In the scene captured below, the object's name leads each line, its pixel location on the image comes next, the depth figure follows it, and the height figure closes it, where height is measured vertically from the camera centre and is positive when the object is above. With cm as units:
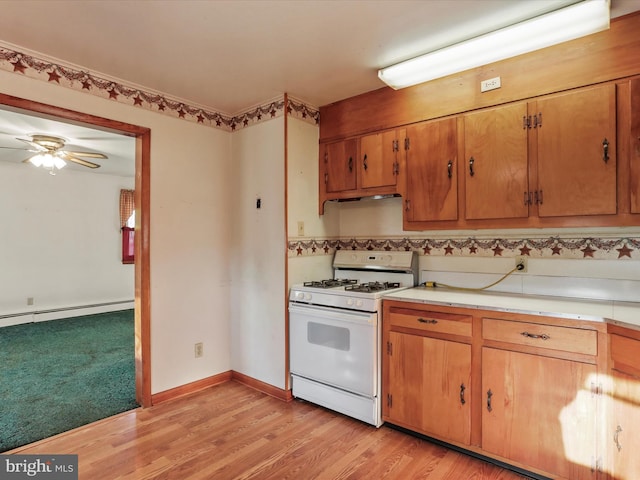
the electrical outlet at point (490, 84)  214 +95
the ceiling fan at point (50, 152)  385 +101
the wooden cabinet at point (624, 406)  150 -74
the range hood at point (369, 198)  266 +34
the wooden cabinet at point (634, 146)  174 +46
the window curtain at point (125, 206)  627 +62
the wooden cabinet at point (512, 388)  162 -78
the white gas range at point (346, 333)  231 -66
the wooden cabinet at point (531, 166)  182 +42
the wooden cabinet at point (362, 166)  257 +57
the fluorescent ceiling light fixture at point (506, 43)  166 +105
